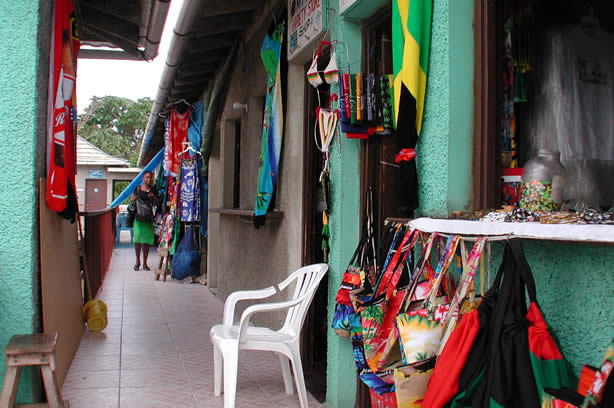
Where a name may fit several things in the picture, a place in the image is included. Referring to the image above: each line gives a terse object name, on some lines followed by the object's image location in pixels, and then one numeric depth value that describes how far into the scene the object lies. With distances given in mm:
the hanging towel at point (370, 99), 3014
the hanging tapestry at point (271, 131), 4691
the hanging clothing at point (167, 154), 9961
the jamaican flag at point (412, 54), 2480
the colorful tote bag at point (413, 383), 1885
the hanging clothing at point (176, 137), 9773
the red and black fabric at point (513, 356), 1517
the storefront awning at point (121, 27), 5340
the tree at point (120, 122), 36000
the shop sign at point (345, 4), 3166
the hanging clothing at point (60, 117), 3410
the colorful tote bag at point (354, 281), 2824
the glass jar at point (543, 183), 2018
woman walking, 9906
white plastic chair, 3271
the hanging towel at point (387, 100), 3006
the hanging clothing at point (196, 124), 8953
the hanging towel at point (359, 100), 3035
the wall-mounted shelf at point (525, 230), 1484
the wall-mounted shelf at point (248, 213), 4816
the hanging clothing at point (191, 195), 8992
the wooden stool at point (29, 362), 2814
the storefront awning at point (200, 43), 5418
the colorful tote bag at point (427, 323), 1931
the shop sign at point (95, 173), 20484
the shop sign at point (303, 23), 3740
